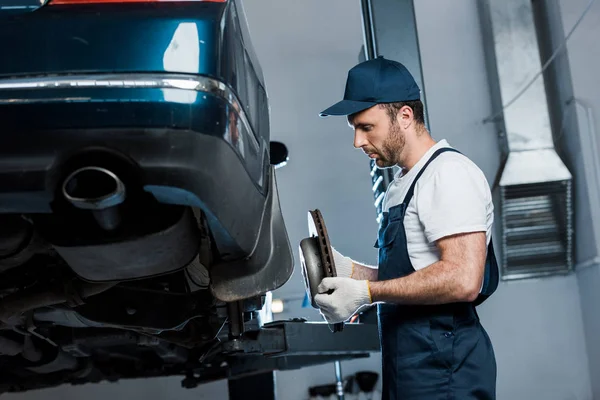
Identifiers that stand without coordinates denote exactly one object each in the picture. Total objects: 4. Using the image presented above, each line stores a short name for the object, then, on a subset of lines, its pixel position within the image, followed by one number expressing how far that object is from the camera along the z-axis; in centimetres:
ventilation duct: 552
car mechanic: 180
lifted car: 114
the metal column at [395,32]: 348
